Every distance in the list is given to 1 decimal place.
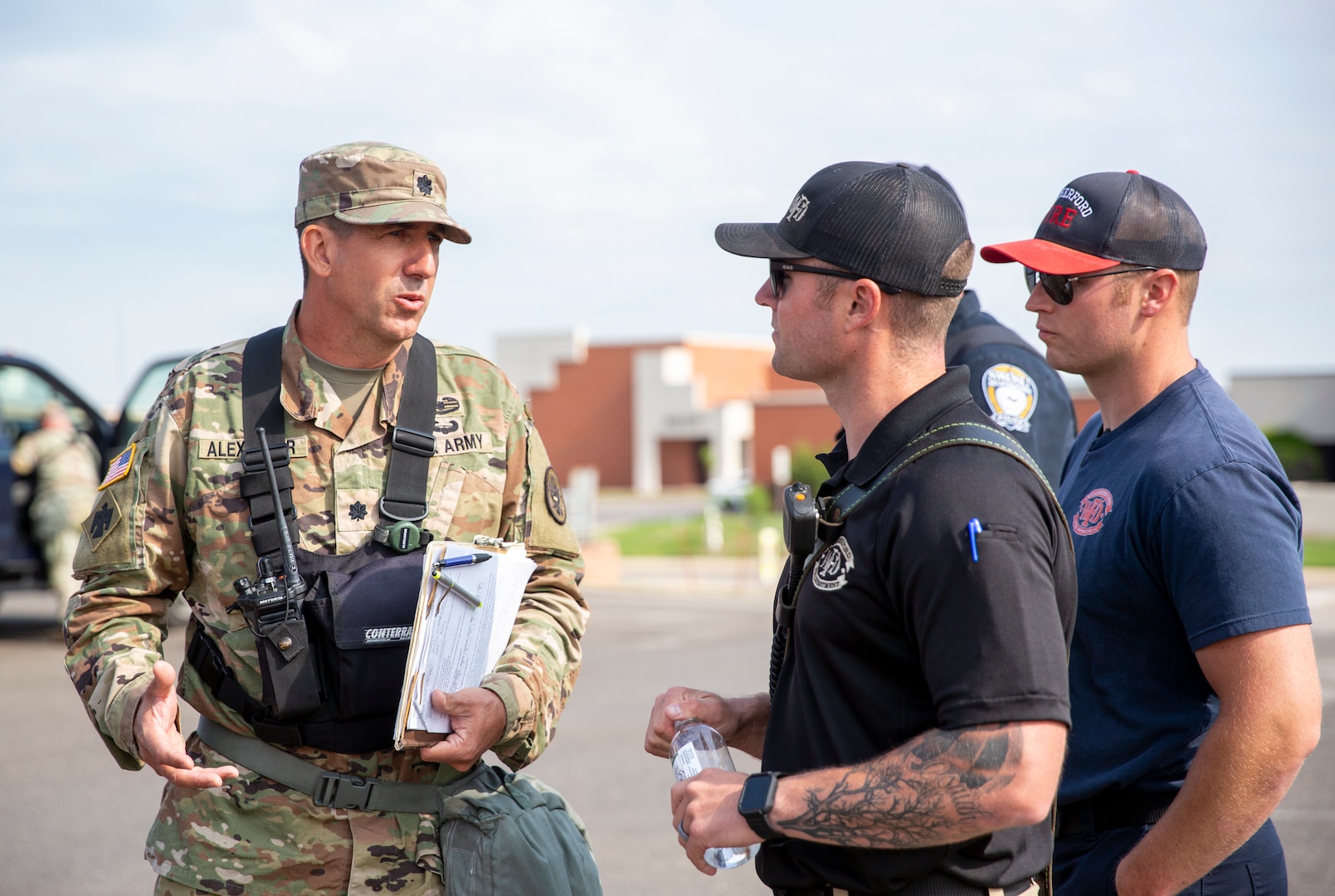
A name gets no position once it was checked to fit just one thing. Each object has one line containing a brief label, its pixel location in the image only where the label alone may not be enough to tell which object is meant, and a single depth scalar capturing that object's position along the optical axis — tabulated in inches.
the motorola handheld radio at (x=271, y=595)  93.1
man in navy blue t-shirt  80.0
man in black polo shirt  62.0
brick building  2057.1
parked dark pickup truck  351.3
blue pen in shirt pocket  62.4
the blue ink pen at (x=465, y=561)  93.8
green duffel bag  93.7
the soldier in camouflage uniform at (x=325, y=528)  94.3
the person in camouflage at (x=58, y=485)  373.7
